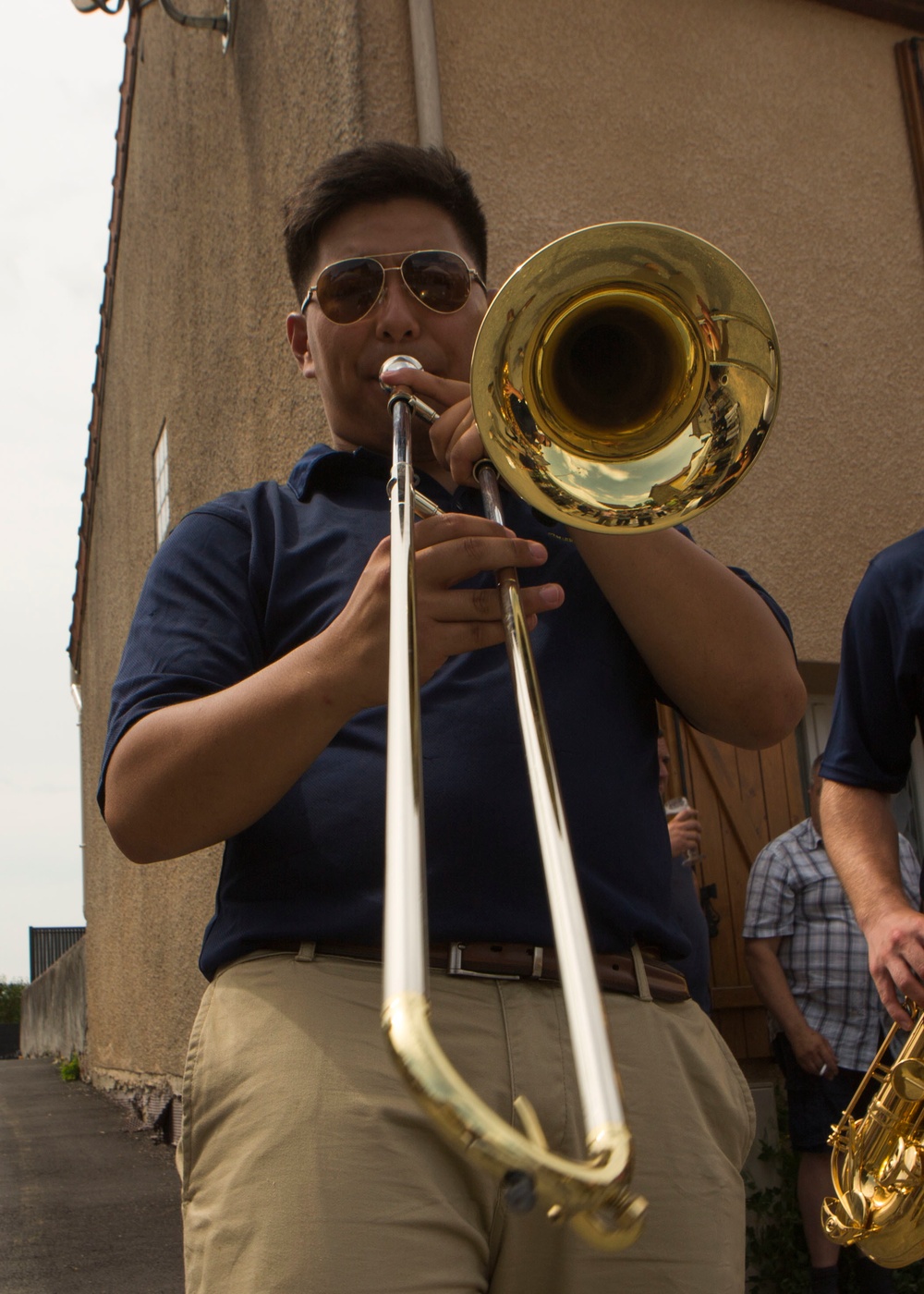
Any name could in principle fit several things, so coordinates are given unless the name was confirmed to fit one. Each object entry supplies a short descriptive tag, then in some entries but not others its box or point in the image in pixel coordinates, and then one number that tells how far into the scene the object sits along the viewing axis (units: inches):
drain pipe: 179.2
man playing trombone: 52.1
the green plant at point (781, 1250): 167.3
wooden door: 191.5
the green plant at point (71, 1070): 552.7
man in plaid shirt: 163.2
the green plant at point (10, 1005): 1376.7
